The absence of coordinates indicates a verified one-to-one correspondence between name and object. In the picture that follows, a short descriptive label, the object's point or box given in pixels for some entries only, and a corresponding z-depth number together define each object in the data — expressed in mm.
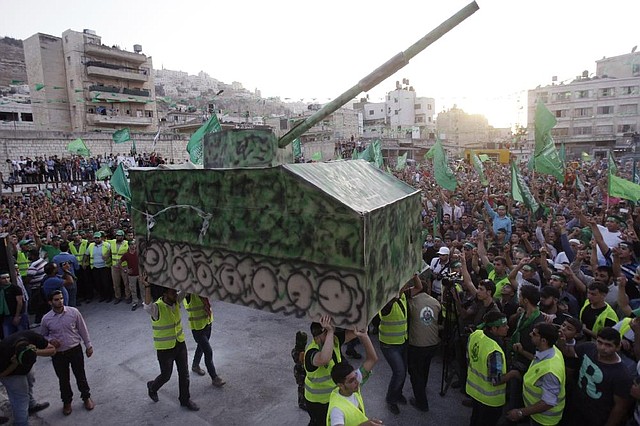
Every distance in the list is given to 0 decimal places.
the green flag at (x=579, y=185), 14758
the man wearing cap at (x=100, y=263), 10586
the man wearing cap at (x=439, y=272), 7410
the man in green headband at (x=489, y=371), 4453
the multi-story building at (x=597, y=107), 53250
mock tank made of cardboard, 3457
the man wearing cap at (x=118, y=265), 10406
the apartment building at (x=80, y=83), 46844
